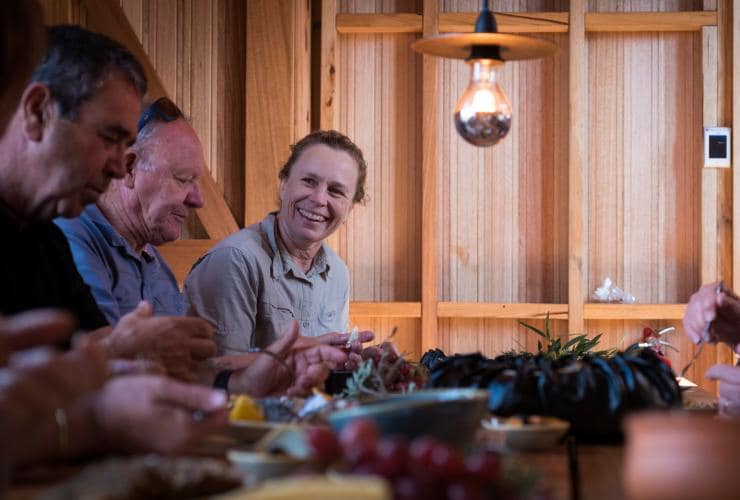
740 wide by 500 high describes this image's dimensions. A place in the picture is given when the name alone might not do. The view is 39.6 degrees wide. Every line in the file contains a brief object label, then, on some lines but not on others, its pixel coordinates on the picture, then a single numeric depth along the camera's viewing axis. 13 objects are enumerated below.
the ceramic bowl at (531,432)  1.69
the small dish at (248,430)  1.67
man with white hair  3.27
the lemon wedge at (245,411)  1.78
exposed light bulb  2.86
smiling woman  3.57
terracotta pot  1.03
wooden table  1.33
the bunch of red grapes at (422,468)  1.01
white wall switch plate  5.09
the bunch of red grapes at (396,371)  2.33
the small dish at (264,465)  1.26
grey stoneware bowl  1.40
